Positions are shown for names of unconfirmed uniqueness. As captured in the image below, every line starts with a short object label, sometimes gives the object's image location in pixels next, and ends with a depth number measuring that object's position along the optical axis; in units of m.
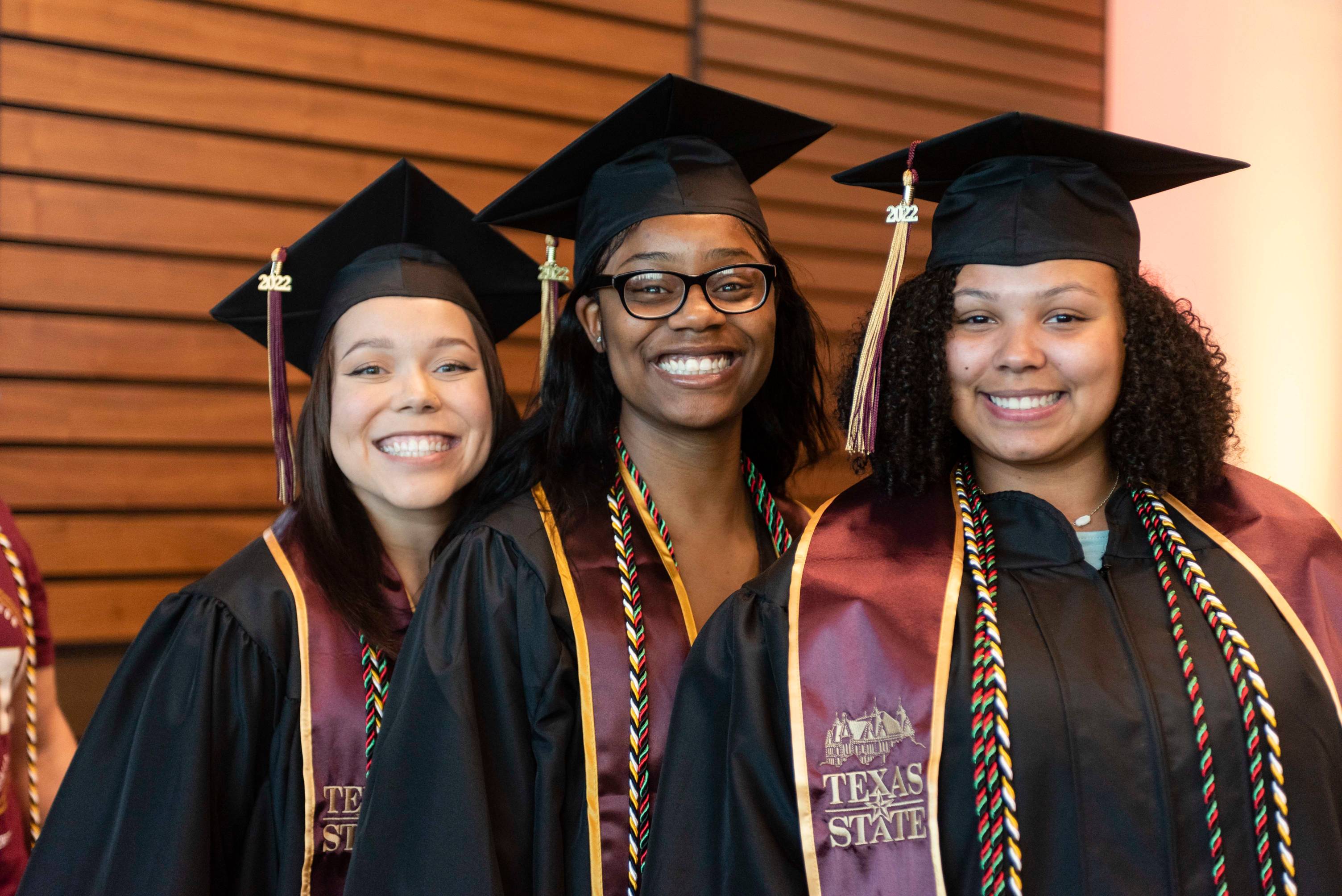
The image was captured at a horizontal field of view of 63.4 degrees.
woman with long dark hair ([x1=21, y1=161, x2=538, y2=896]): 1.61
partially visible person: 1.74
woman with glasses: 1.48
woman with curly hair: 1.28
